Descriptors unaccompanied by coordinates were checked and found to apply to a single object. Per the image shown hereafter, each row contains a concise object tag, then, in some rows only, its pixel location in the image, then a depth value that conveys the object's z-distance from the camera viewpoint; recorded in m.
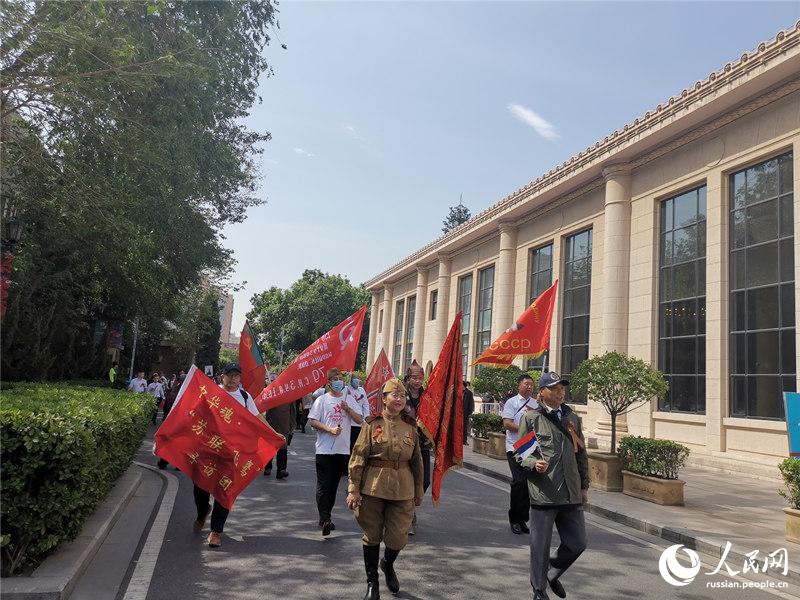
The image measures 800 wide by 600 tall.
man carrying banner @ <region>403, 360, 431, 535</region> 7.88
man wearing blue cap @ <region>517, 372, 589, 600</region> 4.97
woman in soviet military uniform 4.95
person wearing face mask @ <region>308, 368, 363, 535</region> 6.87
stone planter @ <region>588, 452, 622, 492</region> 10.86
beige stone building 14.36
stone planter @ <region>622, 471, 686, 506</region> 9.69
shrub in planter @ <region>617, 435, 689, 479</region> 10.05
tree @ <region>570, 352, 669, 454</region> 11.52
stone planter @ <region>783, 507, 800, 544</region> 7.44
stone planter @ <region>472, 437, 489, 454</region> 16.05
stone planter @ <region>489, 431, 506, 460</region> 15.16
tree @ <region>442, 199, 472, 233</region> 81.71
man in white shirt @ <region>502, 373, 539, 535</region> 7.40
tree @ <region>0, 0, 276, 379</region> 10.52
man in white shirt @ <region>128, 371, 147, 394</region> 18.96
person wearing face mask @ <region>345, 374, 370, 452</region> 8.80
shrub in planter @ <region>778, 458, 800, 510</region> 7.59
